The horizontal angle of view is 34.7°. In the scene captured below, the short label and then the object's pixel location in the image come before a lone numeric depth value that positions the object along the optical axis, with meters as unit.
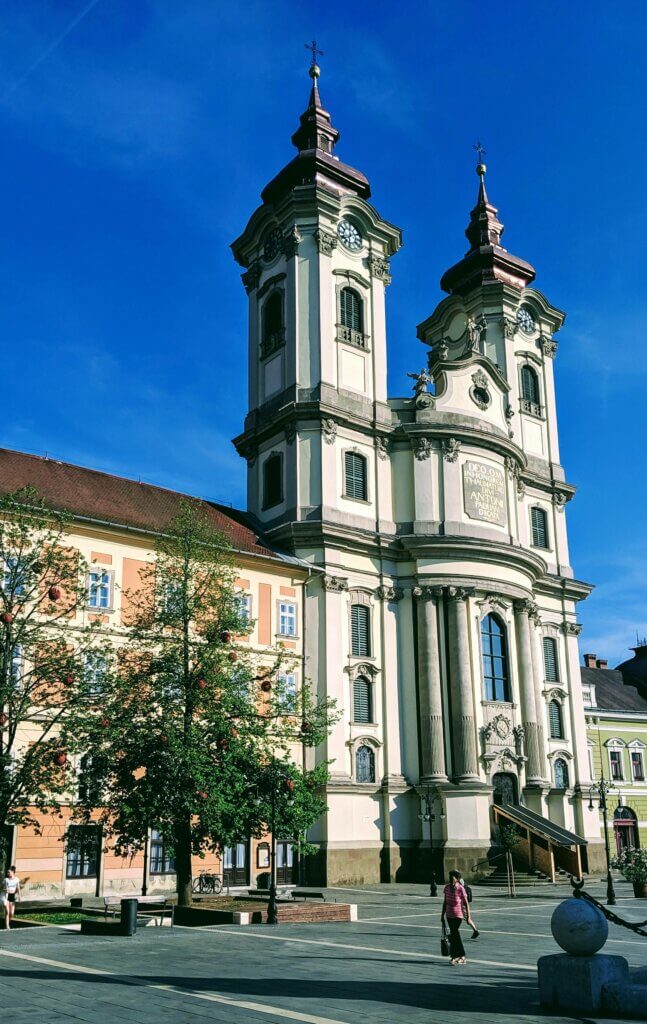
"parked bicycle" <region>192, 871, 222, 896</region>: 34.19
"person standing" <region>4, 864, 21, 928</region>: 25.02
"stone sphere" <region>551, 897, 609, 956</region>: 12.95
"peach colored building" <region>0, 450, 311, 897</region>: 32.31
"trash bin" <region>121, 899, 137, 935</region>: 22.58
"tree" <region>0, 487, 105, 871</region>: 25.53
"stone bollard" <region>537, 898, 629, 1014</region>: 12.84
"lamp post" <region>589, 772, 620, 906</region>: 31.37
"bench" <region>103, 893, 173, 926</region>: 25.94
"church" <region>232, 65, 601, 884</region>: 42.81
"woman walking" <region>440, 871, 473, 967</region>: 17.95
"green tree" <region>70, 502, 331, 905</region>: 26.55
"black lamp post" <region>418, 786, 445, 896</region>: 41.34
